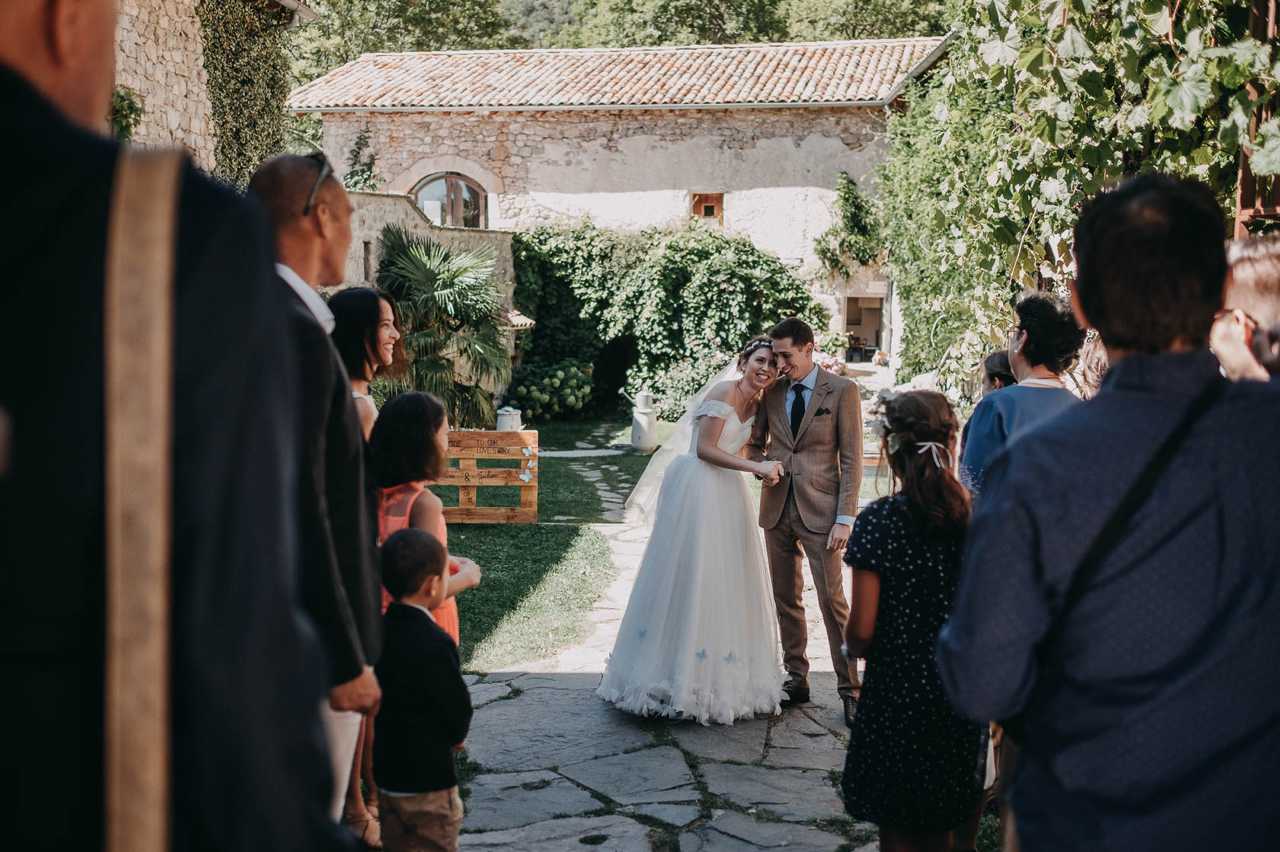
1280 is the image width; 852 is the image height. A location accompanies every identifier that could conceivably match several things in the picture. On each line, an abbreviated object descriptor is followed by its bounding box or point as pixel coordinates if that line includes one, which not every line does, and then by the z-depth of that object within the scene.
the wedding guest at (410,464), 3.54
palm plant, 13.53
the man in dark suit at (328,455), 2.16
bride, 5.13
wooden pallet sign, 9.77
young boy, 2.97
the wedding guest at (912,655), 2.87
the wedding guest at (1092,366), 4.20
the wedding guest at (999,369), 4.86
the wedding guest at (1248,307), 2.31
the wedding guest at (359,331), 3.62
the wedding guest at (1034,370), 3.84
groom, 5.29
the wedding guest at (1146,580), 1.68
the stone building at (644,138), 19.86
